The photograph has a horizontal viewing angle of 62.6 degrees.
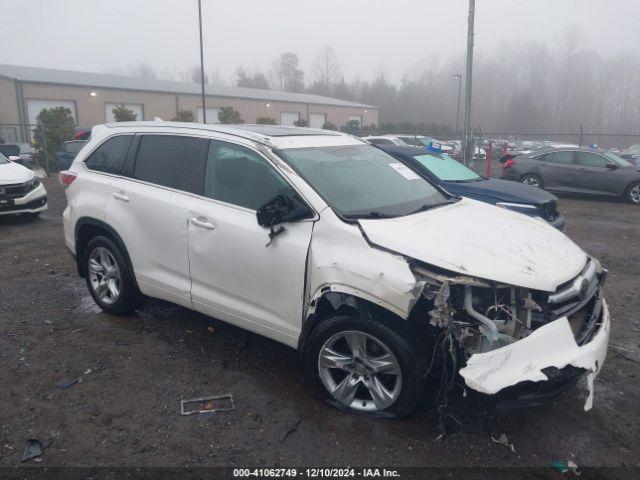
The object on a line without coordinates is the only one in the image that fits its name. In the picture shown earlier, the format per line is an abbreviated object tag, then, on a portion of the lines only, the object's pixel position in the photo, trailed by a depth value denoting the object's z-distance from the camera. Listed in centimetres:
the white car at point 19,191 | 923
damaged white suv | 295
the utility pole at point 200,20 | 2349
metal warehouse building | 3181
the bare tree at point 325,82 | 8044
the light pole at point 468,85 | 1395
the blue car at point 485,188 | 738
